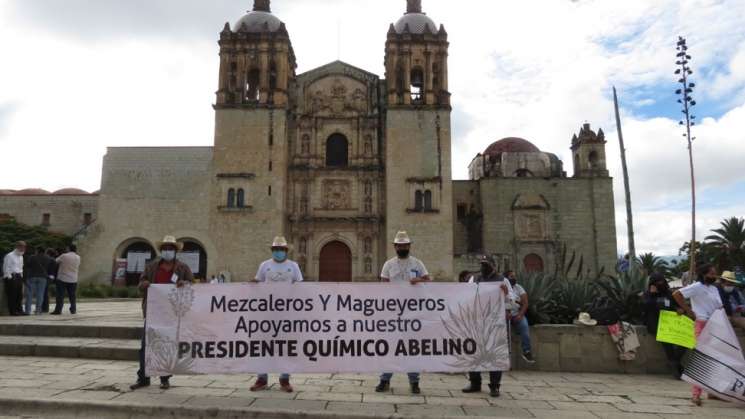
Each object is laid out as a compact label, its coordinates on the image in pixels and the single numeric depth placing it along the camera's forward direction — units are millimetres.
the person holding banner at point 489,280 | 5664
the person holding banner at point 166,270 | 5922
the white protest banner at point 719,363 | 5484
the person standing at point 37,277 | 10969
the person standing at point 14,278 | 10438
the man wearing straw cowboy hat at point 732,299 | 6324
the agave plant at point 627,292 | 8055
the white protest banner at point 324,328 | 5602
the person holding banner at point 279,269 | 6027
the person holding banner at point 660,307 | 7121
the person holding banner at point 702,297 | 5910
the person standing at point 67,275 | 11250
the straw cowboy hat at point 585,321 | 7561
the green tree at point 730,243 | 25664
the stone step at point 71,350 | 7516
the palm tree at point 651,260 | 24023
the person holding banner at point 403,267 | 6035
